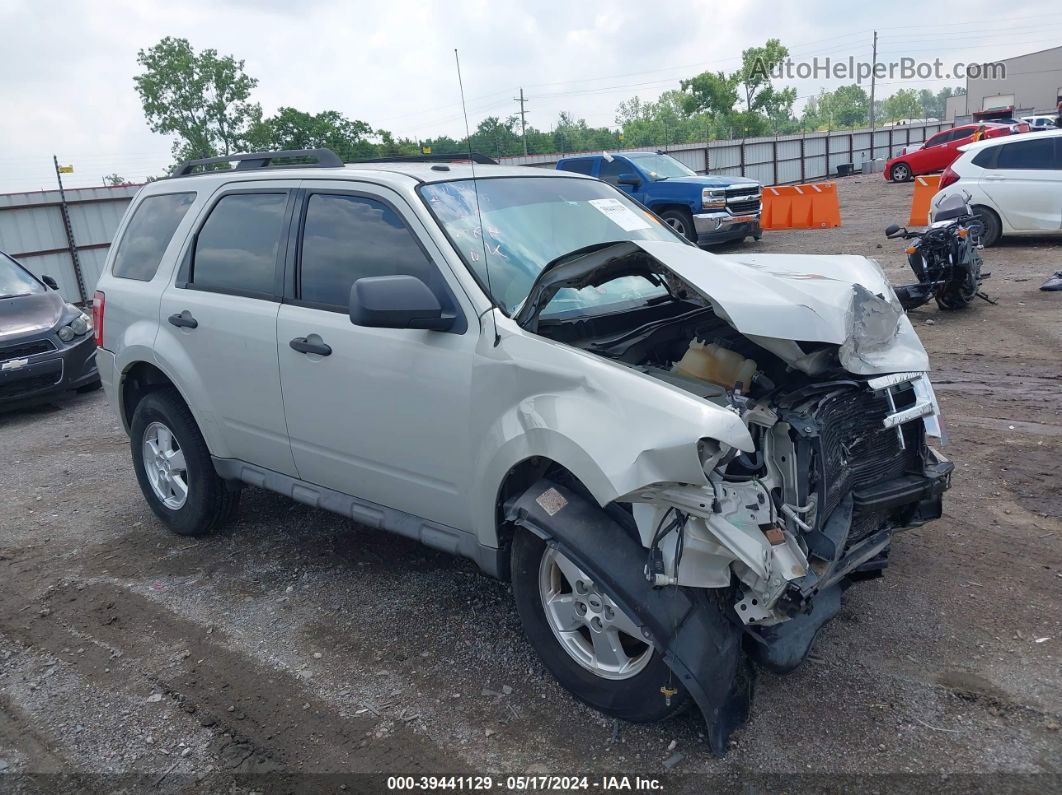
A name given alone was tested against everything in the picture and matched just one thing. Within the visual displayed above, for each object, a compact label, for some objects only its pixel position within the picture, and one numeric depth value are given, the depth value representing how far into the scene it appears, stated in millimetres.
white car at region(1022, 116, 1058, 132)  28834
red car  27922
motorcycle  9211
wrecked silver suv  2777
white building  68375
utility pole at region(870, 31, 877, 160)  64938
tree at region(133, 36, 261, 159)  60344
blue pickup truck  15836
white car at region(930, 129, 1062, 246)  12727
